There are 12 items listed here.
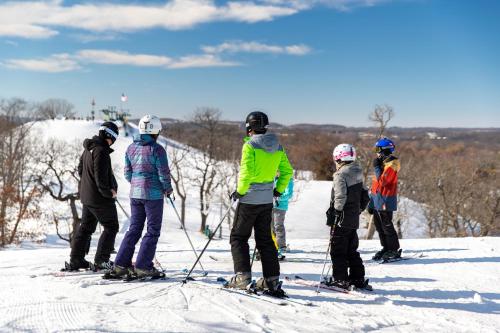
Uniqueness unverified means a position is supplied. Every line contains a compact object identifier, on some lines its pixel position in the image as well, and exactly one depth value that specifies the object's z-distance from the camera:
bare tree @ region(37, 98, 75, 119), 101.34
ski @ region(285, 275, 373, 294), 5.72
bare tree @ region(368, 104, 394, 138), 28.22
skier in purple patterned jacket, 5.61
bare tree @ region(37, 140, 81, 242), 28.04
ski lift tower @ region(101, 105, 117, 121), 80.95
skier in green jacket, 5.10
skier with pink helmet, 5.75
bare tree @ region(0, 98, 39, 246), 29.97
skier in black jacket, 6.01
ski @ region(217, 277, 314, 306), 4.96
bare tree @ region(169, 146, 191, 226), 38.87
